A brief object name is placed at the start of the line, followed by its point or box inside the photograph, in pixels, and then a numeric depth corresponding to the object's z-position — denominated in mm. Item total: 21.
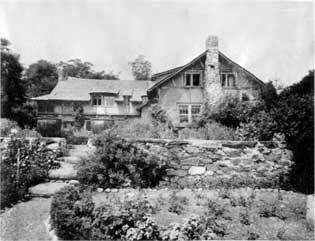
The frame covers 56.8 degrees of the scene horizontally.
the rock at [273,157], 8250
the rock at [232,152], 8266
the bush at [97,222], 4340
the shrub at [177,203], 5402
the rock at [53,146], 7801
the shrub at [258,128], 8852
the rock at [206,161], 8172
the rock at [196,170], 8062
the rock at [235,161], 8210
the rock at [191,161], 8109
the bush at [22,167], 5965
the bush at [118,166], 6992
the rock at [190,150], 8180
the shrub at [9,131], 7612
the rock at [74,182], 6920
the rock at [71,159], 7838
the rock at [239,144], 8289
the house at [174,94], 16891
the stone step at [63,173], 7199
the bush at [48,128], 9094
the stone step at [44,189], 6383
